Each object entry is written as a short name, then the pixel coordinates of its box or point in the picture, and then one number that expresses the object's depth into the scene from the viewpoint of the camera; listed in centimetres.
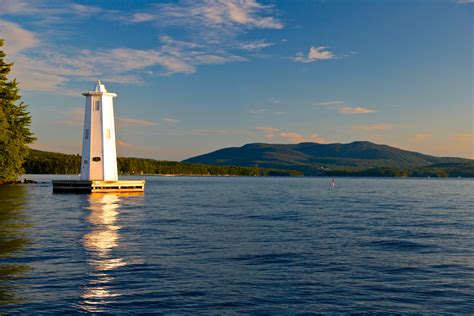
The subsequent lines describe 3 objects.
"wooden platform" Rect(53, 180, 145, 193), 7994
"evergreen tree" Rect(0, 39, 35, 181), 9100
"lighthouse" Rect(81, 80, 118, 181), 7838
